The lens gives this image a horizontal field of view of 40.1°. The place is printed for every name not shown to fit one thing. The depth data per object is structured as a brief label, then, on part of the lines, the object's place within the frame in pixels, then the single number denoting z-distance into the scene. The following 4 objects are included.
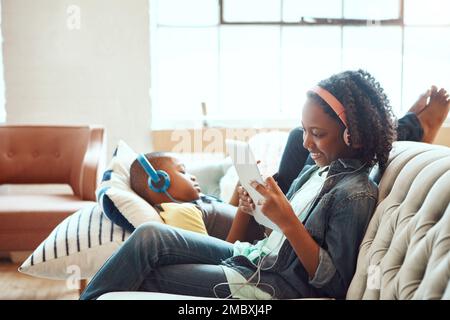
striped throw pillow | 2.19
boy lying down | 2.15
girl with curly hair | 1.45
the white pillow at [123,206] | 2.17
